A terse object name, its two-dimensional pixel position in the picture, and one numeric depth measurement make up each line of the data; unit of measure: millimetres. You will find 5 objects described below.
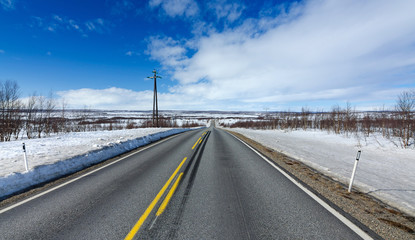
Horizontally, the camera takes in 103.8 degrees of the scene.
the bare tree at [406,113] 16188
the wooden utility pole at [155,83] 26588
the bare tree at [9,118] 16141
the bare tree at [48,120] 21411
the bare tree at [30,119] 18312
